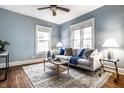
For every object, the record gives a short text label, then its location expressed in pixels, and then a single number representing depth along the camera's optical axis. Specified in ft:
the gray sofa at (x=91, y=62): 7.41
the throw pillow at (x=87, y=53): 8.52
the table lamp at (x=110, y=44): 7.05
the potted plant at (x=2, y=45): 8.20
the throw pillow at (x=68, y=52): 10.92
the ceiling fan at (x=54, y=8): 7.78
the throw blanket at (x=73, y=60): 8.71
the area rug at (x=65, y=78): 5.55
